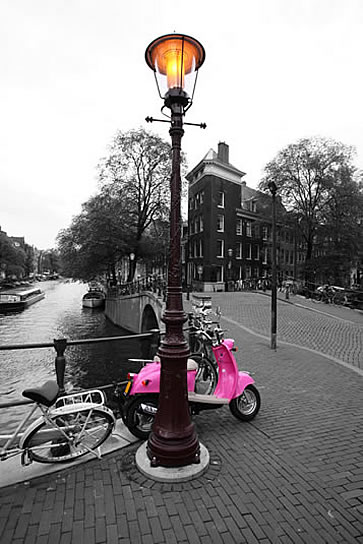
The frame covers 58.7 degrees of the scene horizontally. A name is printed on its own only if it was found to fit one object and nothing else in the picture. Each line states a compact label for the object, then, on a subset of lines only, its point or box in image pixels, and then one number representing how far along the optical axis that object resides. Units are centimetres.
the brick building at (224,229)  3488
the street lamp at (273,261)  991
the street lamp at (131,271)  3049
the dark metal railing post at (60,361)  406
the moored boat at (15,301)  3417
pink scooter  390
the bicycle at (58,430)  317
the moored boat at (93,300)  4019
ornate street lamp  317
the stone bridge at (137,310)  2063
